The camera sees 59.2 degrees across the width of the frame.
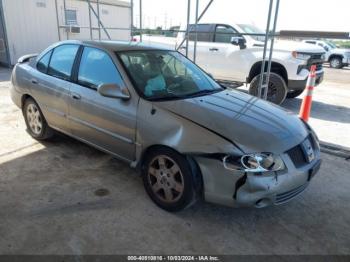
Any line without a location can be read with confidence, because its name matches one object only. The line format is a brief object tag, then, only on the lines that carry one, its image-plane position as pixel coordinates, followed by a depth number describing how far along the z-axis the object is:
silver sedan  2.52
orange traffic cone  4.94
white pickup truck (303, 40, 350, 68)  17.30
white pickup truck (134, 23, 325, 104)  6.64
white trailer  11.41
